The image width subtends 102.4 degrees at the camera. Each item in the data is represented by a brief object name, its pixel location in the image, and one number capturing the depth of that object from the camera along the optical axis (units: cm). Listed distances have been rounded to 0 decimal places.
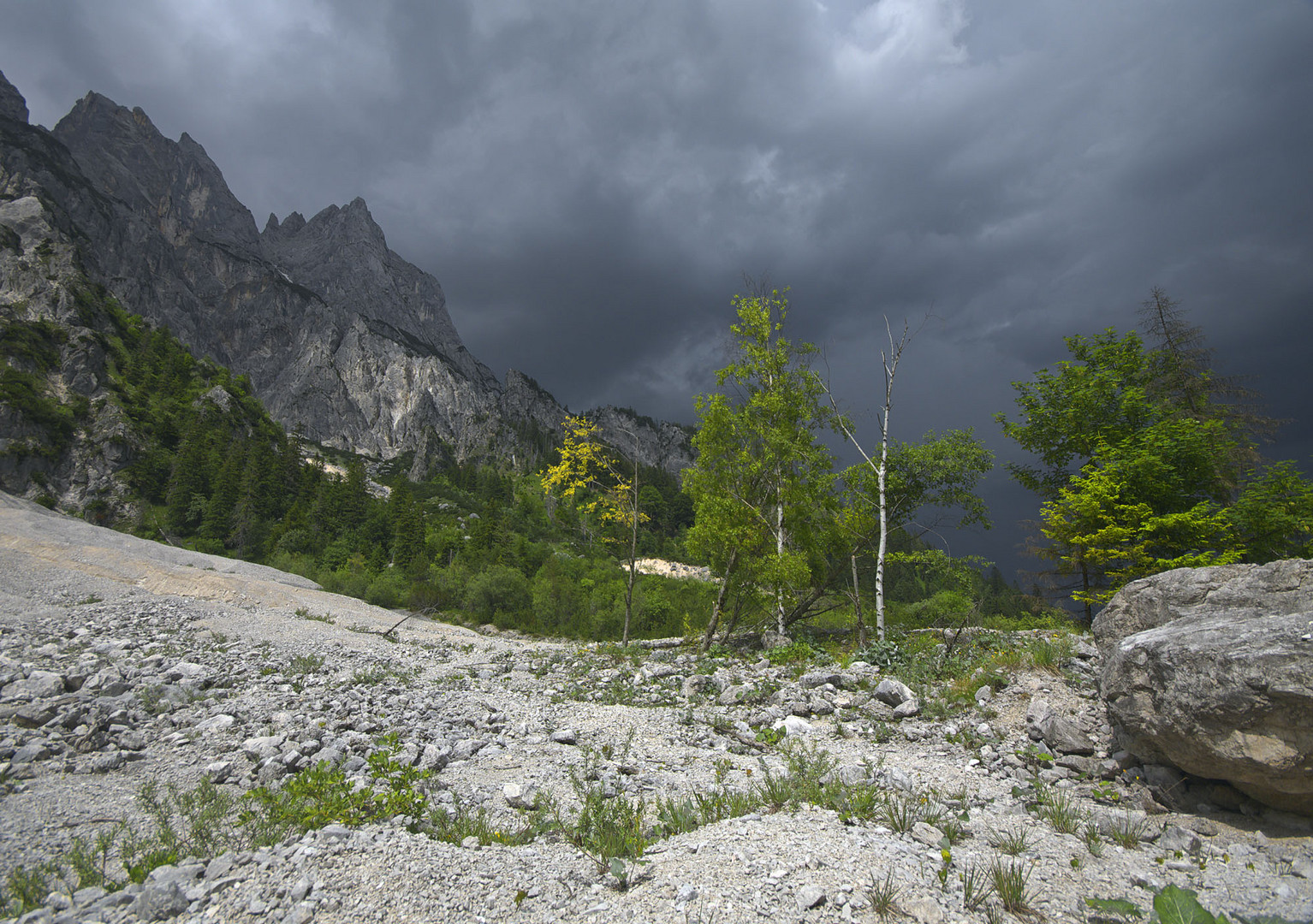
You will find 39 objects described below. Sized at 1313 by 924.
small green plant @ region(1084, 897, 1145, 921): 310
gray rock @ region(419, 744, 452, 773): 657
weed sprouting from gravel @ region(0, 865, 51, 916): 332
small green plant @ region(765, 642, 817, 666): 1345
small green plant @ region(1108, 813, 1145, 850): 441
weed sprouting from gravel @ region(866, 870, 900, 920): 336
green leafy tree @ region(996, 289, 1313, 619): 1435
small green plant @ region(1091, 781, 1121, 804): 544
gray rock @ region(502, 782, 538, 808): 557
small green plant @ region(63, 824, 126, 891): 362
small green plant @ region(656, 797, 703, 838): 478
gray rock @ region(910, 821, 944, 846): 445
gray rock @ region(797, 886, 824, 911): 345
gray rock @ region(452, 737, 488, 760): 706
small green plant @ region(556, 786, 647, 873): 430
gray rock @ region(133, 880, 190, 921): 328
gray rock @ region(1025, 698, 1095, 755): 646
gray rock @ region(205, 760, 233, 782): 581
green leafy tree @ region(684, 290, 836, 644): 1542
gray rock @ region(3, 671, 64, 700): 700
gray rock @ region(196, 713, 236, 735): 708
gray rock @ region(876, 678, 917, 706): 894
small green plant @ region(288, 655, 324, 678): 1091
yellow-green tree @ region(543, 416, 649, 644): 1664
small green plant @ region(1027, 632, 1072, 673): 893
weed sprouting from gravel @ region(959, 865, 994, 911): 349
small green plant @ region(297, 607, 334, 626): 2187
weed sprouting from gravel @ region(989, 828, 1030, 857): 419
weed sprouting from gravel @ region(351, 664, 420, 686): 1081
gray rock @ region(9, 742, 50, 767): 555
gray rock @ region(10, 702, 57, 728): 629
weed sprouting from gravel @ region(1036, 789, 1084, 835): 477
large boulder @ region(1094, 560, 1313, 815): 431
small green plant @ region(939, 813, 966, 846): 451
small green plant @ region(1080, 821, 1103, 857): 429
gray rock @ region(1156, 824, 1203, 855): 429
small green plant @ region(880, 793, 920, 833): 466
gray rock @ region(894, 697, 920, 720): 848
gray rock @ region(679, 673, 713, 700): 1123
